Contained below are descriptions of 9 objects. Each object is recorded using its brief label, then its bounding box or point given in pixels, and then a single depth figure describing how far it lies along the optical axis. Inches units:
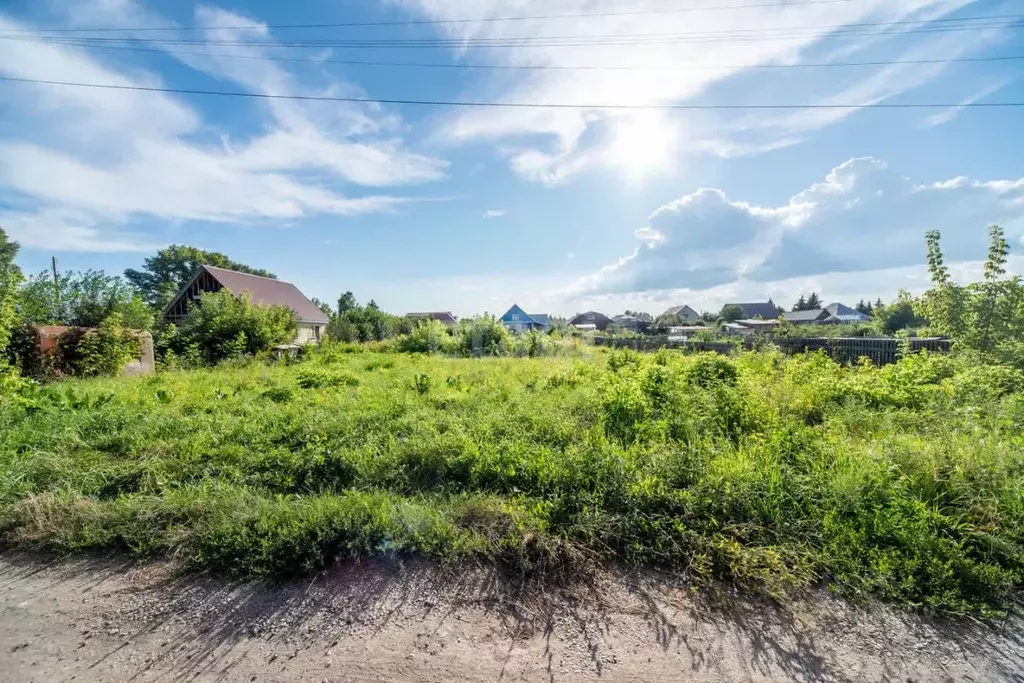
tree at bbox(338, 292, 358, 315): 1858.3
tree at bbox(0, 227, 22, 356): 252.7
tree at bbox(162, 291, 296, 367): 565.0
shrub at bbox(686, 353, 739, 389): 254.0
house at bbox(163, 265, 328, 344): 1001.4
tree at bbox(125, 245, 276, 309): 1882.4
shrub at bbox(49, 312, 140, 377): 390.9
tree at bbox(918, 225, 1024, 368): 243.3
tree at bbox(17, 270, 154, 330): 446.9
